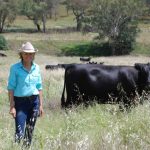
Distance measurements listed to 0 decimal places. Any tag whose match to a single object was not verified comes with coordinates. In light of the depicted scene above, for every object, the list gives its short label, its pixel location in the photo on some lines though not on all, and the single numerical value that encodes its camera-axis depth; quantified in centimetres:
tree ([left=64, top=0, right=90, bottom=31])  9226
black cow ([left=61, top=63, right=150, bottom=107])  1157
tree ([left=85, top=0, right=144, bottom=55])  6203
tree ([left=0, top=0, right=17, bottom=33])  7775
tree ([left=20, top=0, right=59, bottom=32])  8172
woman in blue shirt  670
